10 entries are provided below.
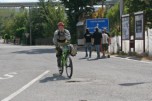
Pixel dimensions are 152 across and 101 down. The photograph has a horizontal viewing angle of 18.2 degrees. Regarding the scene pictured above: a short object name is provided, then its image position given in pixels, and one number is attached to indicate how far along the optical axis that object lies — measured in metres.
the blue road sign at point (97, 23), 41.06
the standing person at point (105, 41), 29.11
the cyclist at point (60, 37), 16.41
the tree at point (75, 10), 53.47
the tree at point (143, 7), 33.75
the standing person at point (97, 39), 27.83
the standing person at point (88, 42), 28.64
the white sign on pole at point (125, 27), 31.70
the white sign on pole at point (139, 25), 29.12
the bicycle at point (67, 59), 16.08
